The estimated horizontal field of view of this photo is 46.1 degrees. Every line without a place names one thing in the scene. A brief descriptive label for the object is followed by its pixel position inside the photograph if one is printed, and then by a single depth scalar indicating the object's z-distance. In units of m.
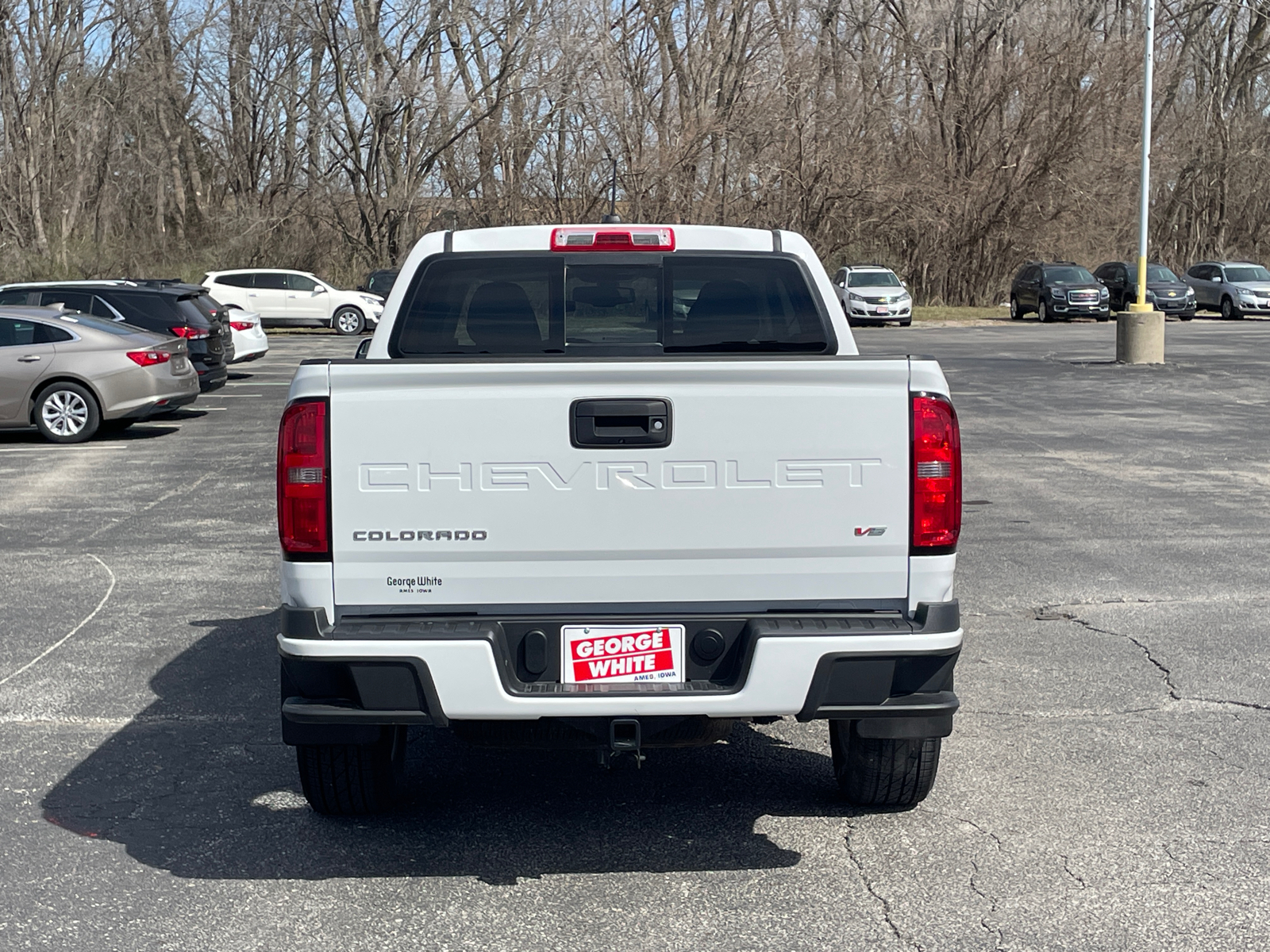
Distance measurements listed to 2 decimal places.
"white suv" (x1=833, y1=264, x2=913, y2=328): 40.00
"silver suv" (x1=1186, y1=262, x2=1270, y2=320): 43.09
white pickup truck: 4.25
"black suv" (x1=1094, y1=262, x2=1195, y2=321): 41.53
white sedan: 24.98
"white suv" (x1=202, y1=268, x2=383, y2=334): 38.22
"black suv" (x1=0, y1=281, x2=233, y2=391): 20.53
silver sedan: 16.55
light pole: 24.97
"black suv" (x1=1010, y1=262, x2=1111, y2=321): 40.94
